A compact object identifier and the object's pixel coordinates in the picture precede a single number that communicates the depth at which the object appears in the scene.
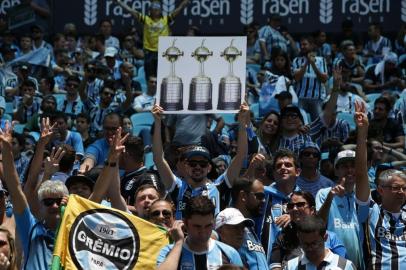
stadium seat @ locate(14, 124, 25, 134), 16.35
